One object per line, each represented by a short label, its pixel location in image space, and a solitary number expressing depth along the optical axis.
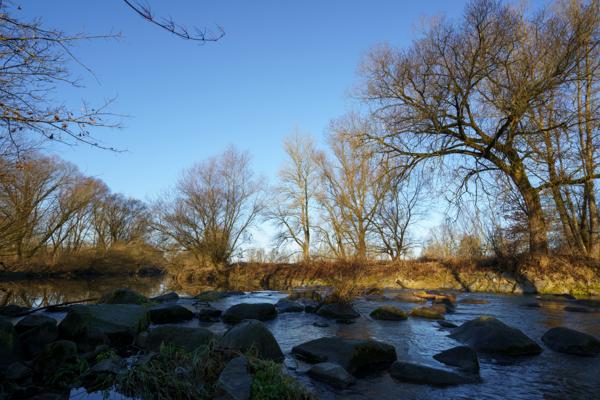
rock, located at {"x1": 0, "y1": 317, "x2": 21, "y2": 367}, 4.50
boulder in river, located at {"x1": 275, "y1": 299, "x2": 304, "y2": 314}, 9.20
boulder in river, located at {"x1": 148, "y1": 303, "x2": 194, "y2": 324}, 7.52
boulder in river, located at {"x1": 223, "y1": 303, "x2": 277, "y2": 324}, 7.82
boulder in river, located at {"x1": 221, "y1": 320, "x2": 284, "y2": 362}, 4.43
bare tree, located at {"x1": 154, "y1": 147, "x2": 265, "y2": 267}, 28.89
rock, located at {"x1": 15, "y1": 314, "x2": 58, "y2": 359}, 4.89
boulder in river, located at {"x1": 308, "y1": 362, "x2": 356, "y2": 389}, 3.80
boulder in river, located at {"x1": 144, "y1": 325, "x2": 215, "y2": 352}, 4.52
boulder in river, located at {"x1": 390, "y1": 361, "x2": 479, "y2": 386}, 3.87
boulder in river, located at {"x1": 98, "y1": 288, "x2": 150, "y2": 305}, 9.16
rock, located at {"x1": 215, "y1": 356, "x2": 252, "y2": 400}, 2.96
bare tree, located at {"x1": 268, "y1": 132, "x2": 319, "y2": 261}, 29.05
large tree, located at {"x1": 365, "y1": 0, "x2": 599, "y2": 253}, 12.24
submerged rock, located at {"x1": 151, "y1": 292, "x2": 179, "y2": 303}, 11.18
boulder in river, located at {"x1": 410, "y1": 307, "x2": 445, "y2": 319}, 7.92
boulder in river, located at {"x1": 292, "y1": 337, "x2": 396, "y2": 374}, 4.36
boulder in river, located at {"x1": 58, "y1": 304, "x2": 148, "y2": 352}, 5.09
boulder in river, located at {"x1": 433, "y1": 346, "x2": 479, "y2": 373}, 4.27
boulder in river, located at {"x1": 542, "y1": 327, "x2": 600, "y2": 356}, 4.95
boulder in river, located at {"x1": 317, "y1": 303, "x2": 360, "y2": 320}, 8.11
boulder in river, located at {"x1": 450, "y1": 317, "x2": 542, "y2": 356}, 5.04
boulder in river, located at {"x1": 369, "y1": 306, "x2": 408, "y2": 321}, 7.79
